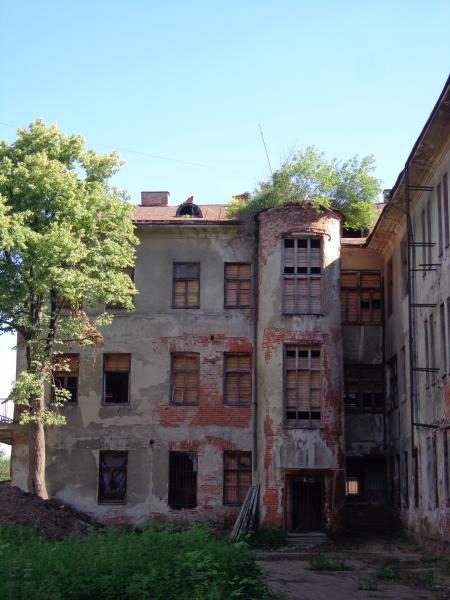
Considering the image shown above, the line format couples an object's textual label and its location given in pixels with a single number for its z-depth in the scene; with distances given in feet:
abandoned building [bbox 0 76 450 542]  89.76
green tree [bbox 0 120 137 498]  83.61
